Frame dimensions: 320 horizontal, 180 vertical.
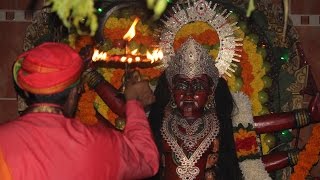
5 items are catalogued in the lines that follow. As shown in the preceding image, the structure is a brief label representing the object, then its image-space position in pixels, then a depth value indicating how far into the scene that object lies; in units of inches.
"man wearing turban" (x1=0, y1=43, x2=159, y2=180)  98.3
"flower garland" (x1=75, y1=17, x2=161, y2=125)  210.2
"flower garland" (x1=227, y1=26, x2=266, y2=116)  207.0
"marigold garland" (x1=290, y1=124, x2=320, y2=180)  203.0
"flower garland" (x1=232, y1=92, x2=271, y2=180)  193.5
